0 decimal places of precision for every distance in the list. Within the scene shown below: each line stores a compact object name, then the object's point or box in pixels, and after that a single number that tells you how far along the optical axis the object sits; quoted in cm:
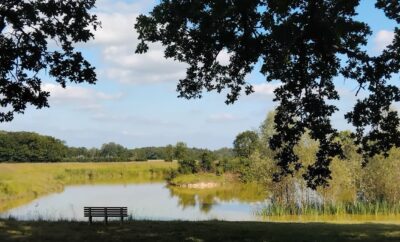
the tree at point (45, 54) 1318
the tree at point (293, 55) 1233
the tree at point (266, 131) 5072
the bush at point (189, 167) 9962
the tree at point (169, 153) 13175
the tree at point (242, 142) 11572
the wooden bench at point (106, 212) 2453
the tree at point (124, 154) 19162
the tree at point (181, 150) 10877
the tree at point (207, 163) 10088
